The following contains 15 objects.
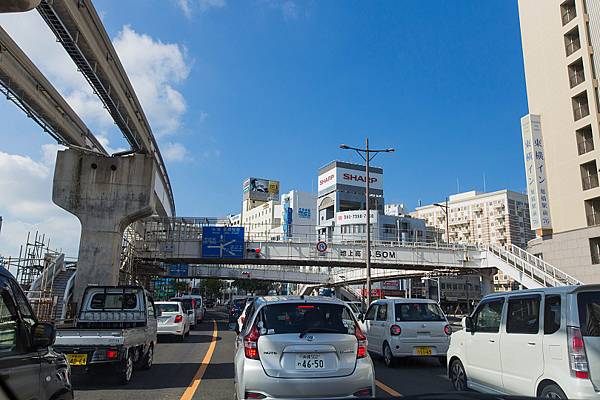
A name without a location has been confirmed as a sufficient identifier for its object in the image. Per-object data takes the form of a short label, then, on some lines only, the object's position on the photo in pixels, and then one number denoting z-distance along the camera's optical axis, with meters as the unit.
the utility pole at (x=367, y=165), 27.46
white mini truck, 8.30
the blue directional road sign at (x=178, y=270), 48.66
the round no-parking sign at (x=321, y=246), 35.09
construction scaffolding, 21.98
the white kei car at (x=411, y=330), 11.28
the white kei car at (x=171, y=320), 18.23
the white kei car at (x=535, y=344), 5.27
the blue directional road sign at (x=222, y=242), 34.19
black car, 3.53
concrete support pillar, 22.27
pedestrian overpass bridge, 34.31
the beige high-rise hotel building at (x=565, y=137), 34.28
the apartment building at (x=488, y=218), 118.81
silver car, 5.53
